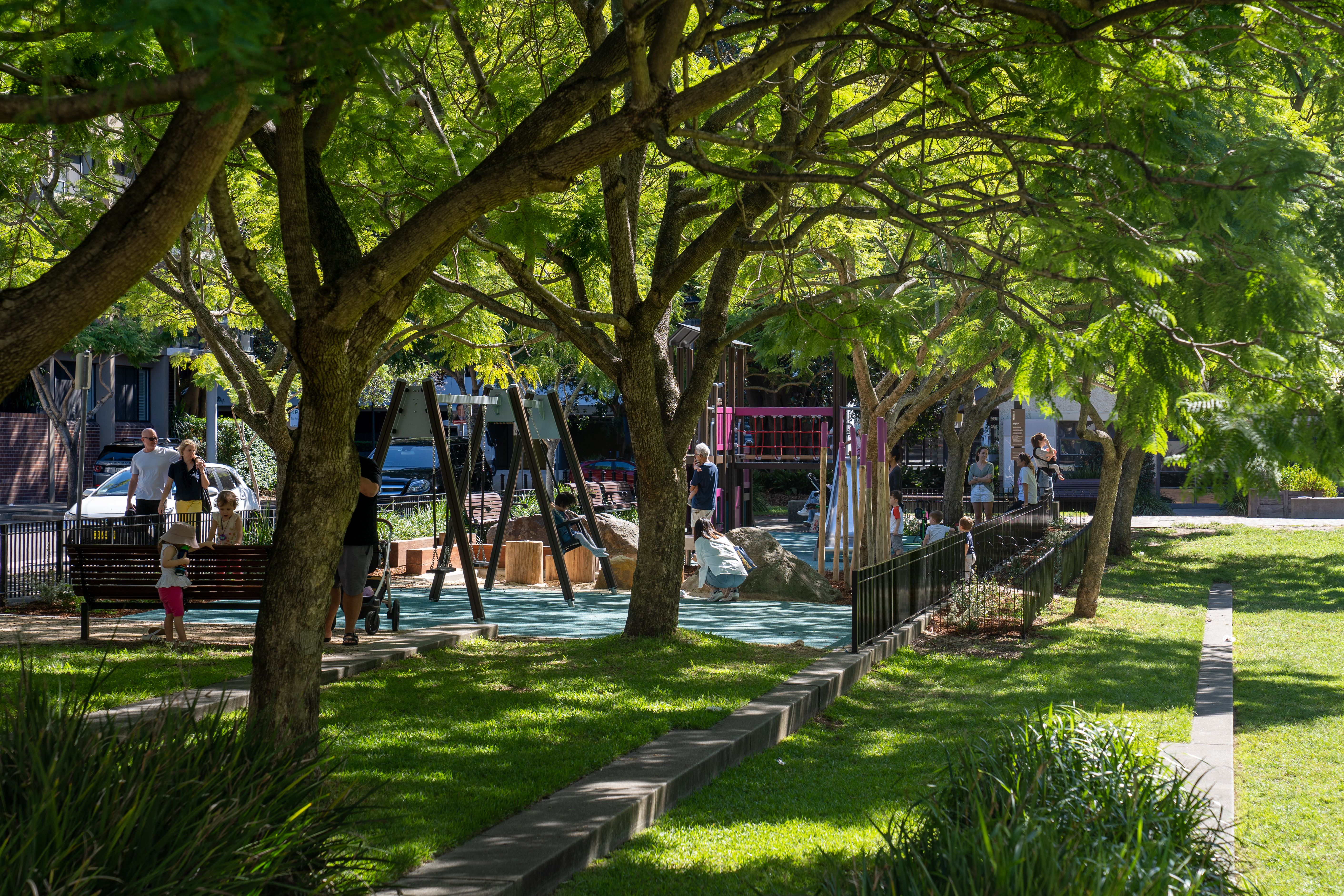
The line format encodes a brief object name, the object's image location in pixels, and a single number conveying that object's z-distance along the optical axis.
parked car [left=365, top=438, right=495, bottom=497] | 33.81
